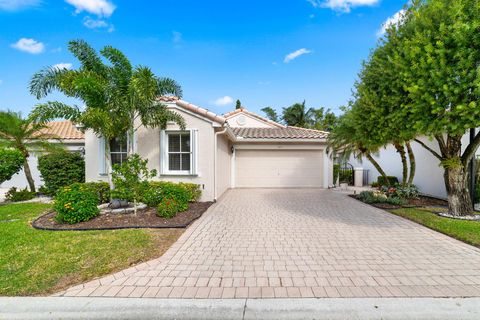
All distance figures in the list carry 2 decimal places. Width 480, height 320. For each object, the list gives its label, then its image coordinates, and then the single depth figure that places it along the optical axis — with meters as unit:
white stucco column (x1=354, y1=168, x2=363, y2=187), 16.78
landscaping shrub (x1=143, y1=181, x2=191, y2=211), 7.57
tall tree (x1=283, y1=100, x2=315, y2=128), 34.03
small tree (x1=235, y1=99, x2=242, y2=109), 36.03
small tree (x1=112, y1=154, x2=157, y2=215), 7.10
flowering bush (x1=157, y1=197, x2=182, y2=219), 7.04
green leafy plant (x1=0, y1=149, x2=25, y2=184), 10.05
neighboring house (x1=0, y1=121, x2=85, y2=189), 14.03
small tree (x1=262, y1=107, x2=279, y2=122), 37.70
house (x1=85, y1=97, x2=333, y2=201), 9.91
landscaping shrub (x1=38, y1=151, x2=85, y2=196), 10.89
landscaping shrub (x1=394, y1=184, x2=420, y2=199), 10.46
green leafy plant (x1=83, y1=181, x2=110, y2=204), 9.34
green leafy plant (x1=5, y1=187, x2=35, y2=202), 10.93
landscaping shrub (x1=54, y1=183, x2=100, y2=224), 6.46
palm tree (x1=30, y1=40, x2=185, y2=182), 7.27
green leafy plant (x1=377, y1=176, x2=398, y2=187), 14.51
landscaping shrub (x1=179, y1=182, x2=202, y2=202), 9.38
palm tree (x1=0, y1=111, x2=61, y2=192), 11.23
